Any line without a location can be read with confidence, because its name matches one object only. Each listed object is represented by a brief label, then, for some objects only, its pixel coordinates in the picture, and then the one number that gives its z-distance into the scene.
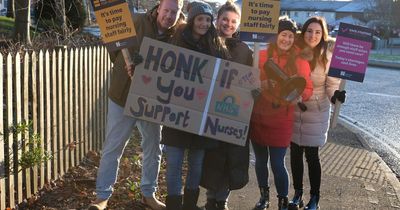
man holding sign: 4.04
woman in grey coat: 4.51
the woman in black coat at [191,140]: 3.89
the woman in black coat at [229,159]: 4.17
